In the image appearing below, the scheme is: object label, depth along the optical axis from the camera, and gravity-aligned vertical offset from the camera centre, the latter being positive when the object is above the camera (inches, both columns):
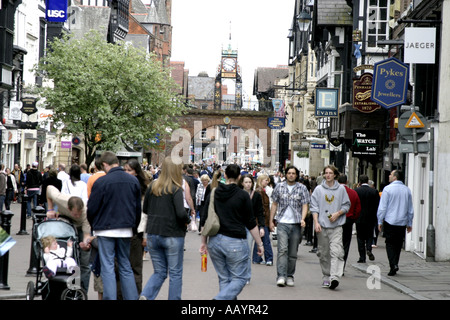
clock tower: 5319.9 +550.7
